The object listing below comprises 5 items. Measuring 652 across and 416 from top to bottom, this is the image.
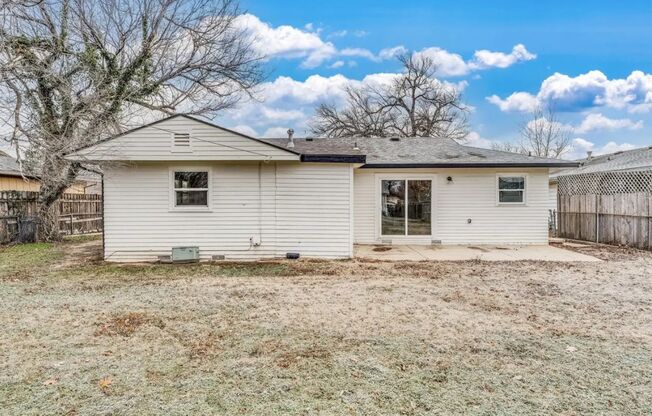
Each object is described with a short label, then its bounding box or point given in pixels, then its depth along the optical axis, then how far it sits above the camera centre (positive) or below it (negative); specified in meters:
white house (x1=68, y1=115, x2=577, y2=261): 8.98 +0.33
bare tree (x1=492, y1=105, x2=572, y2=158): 30.31 +5.46
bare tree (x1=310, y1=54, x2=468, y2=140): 29.47 +7.04
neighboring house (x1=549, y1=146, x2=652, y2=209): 14.58 +1.72
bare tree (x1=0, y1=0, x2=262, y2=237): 10.36 +4.58
